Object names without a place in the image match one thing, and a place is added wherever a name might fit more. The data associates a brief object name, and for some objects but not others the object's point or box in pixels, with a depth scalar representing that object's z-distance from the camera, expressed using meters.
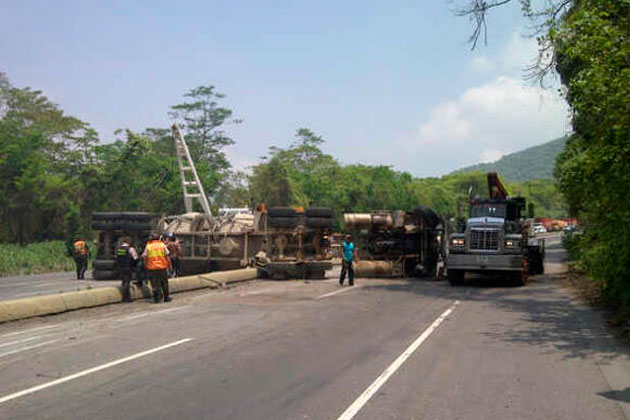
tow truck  20.56
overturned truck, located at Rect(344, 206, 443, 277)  24.86
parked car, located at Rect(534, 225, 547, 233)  91.81
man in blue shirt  20.97
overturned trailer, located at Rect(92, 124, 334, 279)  23.70
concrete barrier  12.96
